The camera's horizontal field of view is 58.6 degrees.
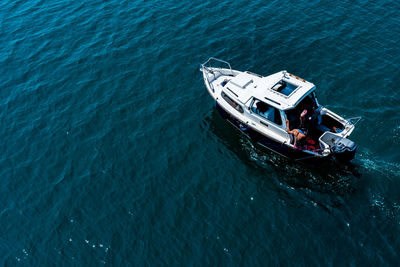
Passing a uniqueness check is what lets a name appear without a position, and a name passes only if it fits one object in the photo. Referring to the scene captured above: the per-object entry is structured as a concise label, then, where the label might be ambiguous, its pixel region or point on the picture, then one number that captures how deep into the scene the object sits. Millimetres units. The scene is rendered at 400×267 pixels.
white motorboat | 27578
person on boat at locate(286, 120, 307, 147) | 27484
